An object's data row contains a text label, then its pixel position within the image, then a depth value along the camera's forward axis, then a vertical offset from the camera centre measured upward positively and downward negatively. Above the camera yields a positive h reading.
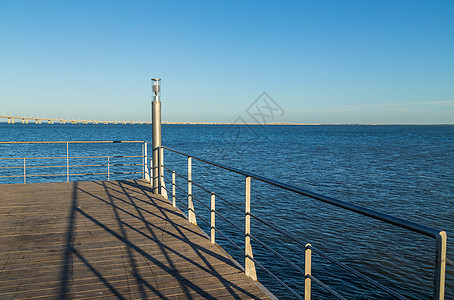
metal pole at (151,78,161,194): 6.62 -0.06
